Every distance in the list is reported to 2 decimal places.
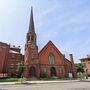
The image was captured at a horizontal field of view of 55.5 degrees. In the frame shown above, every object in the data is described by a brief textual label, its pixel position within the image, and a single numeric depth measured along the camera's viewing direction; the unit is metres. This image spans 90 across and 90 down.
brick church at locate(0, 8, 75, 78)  28.26
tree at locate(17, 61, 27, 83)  24.53
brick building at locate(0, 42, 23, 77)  29.82
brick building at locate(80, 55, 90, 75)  46.97
